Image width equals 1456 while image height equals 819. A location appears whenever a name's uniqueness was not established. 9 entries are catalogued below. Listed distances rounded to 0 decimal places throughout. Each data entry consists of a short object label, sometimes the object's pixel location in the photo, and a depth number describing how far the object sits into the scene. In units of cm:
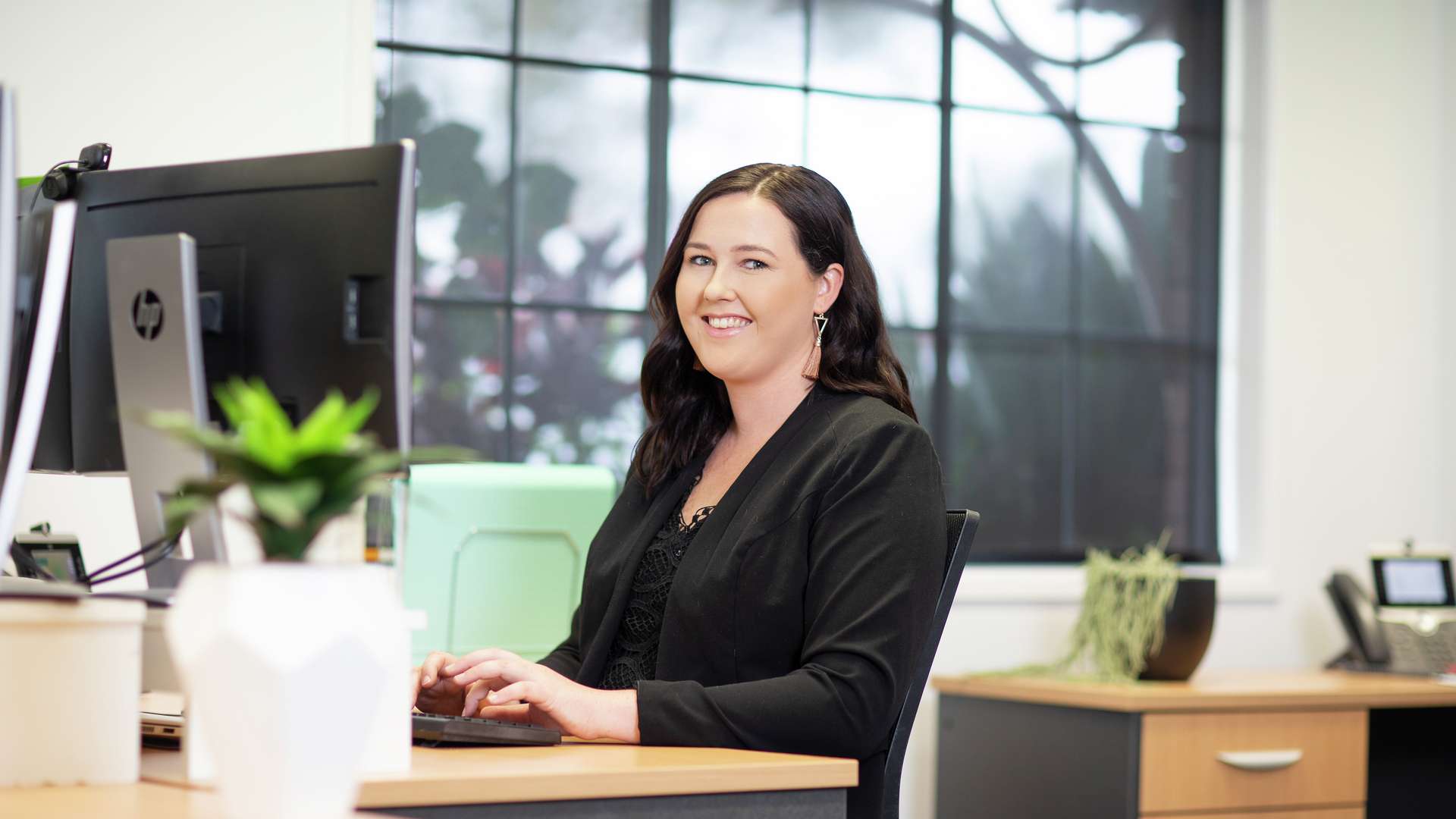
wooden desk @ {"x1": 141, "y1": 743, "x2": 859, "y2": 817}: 228
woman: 261
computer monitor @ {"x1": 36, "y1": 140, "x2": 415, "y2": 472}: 242
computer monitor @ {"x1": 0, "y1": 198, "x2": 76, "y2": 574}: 237
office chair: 271
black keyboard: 247
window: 431
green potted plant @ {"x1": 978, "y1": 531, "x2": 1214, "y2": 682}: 391
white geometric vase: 199
